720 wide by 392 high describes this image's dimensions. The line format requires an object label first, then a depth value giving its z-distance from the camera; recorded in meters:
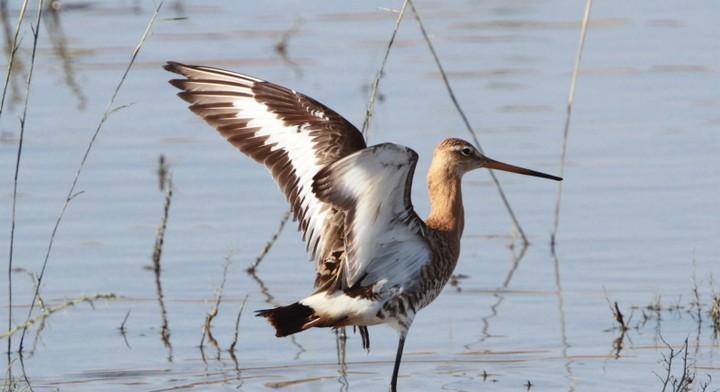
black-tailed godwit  13.36
